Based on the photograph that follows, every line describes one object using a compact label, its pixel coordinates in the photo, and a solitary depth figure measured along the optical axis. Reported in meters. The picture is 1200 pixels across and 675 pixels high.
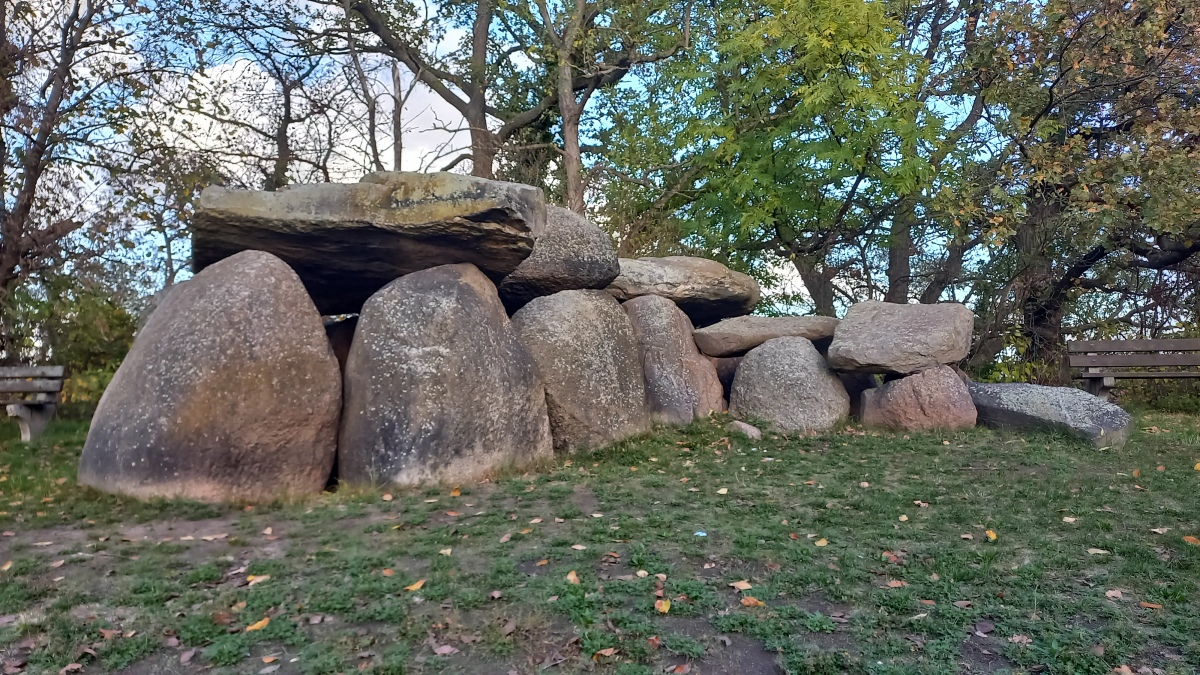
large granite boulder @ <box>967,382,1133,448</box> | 8.92
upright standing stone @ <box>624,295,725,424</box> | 9.91
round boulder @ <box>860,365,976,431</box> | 9.76
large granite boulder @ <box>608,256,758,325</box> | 10.73
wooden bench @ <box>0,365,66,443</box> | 10.05
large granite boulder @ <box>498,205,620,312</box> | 9.41
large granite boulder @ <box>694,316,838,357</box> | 10.87
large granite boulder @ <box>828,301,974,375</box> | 9.70
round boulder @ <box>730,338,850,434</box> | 9.98
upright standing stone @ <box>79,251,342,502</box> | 6.59
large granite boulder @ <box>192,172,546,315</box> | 7.54
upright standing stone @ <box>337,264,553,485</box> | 7.12
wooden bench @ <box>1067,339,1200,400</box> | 11.62
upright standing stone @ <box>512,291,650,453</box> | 8.61
